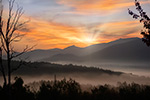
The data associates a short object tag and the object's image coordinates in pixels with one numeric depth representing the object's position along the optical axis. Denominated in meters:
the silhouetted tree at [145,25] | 9.07
